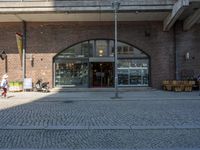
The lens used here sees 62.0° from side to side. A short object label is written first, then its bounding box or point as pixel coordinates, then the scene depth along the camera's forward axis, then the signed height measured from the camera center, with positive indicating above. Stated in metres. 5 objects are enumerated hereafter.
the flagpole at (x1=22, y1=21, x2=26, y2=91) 13.65 +1.73
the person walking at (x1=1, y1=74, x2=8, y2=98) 10.54 -0.56
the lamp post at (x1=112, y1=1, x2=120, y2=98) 10.46 +4.42
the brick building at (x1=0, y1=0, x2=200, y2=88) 13.71 +2.33
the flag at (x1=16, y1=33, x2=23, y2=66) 12.98 +2.76
